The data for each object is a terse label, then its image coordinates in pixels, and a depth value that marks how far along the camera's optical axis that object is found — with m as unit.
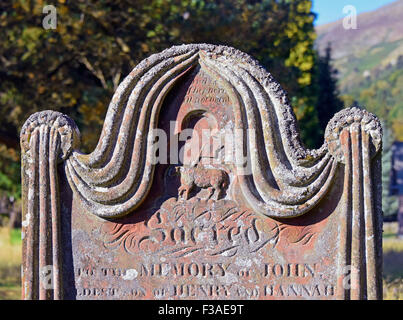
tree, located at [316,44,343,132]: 23.58
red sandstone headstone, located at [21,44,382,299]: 5.21
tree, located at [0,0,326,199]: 11.34
